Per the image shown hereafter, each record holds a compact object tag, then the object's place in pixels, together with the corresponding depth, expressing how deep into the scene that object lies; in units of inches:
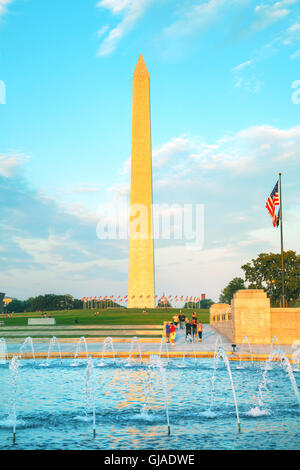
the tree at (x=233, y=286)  4581.9
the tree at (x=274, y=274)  2620.6
